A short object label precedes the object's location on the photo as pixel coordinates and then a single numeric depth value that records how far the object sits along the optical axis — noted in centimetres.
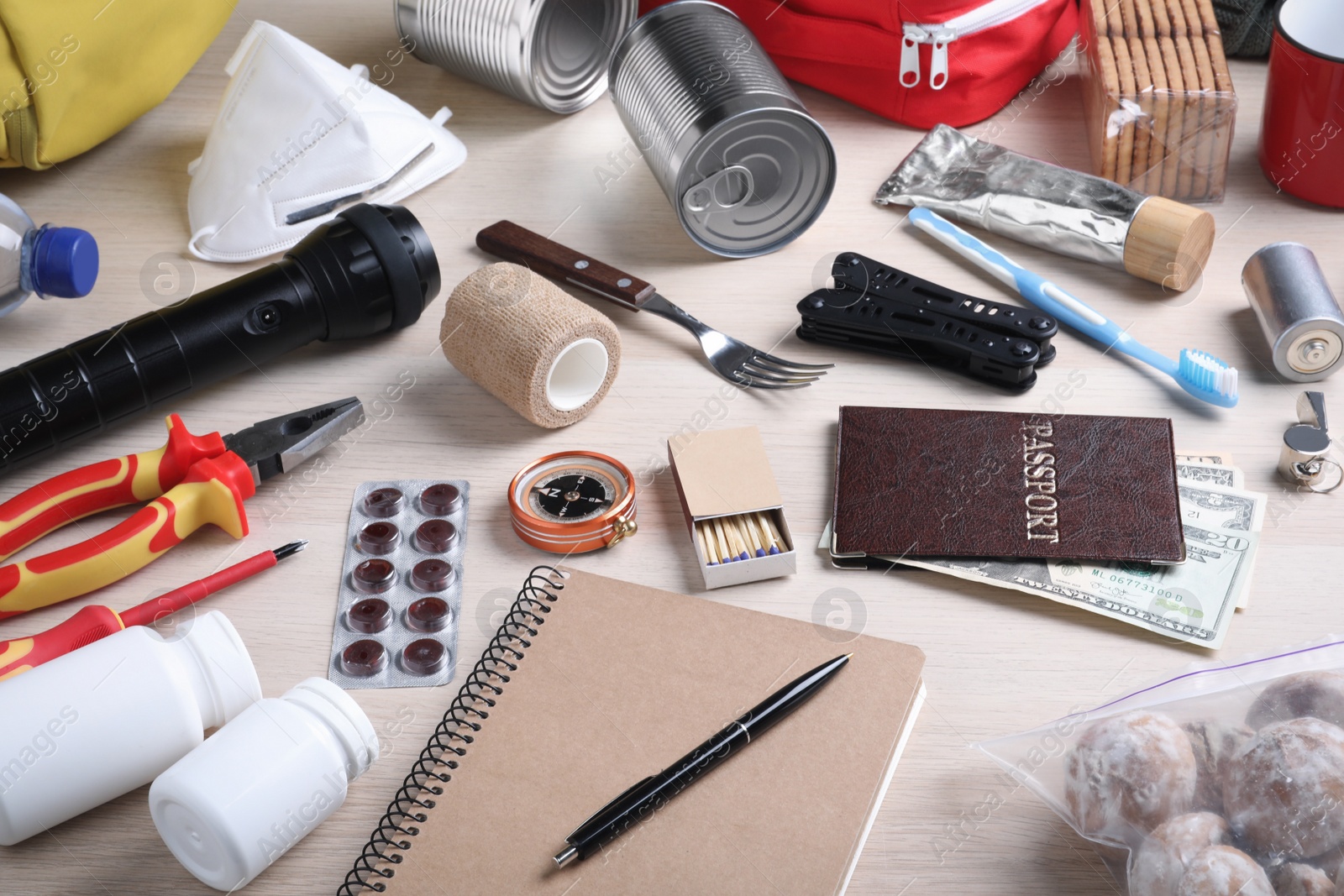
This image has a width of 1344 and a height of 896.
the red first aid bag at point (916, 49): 117
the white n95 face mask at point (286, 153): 111
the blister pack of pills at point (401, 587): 77
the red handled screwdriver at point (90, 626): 72
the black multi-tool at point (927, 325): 95
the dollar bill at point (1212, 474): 87
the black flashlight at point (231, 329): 88
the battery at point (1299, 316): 93
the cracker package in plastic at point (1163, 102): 110
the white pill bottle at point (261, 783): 62
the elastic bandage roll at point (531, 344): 90
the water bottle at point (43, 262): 98
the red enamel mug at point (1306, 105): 104
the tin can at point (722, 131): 102
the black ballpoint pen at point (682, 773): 66
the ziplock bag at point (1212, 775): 57
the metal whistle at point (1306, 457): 86
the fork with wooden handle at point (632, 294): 98
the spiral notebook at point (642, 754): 66
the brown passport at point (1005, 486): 82
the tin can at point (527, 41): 119
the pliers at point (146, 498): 79
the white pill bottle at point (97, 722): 64
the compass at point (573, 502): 84
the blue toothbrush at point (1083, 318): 92
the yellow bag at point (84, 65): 107
